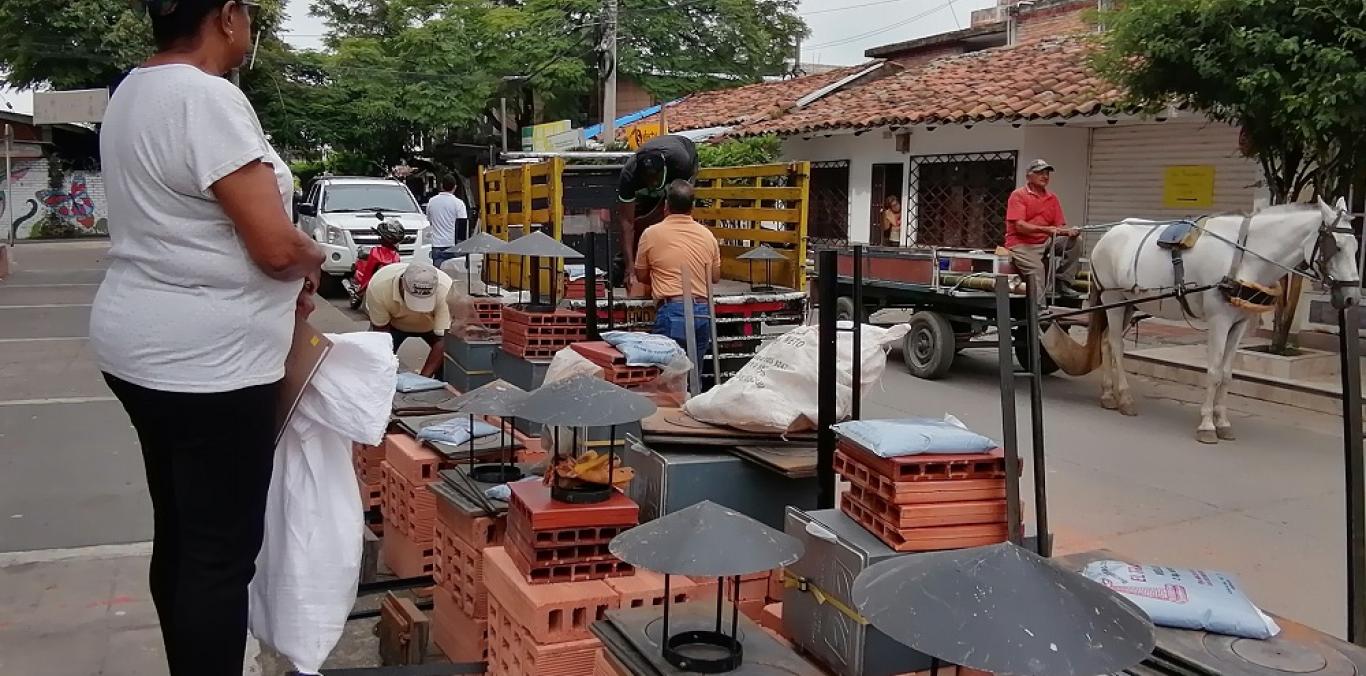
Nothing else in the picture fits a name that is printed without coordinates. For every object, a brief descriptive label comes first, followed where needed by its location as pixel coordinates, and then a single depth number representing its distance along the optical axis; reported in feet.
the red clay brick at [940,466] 9.75
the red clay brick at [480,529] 12.15
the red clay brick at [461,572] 12.14
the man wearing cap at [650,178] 27.68
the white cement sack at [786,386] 12.82
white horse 24.84
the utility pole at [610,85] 67.56
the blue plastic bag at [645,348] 16.69
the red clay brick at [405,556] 14.66
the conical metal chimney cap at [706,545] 8.37
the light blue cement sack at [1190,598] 8.34
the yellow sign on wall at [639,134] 57.82
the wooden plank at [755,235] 27.61
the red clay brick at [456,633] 12.03
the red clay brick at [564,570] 10.50
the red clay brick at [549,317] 20.13
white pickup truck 52.90
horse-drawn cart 31.73
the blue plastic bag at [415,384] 18.30
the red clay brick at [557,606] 9.98
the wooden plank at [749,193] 27.28
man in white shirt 45.62
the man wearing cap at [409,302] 22.88
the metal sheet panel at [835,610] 9.07
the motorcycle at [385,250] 27.76
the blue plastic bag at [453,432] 14.80
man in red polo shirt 31.30
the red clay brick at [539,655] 9.91
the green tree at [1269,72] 26.43
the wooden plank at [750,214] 27.37
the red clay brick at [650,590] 10.43
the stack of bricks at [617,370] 16.35
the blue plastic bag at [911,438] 9.98
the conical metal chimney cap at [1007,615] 5.73
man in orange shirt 22.02
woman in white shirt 7.47
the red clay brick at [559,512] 10.39
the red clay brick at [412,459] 14.46
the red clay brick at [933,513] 9.66
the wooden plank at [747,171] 27.91
